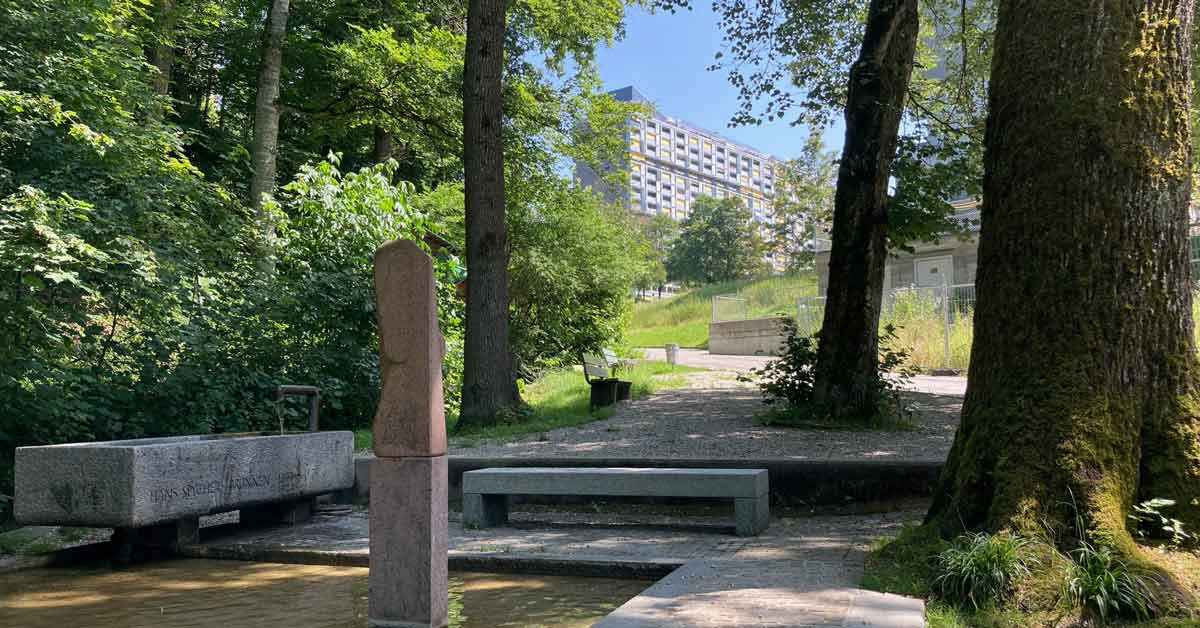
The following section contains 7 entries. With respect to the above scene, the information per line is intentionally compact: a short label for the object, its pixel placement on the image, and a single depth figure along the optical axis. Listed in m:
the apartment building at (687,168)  153.12
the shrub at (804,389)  11.66
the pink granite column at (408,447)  4.56
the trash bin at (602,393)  15.38
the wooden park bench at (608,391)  15.39
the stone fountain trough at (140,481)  6.28
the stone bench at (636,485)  6.89
